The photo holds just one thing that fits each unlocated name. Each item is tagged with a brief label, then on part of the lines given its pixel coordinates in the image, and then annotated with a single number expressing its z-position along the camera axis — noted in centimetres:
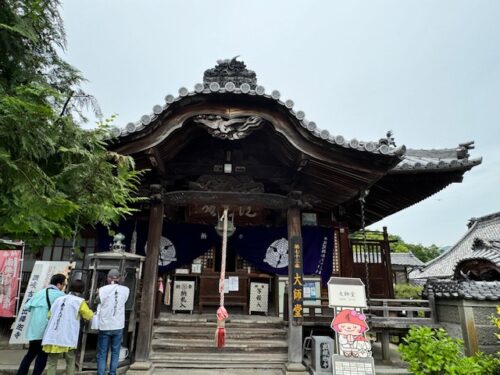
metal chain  689
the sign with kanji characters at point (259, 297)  1037
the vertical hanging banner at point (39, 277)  761
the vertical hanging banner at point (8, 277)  800
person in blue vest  487
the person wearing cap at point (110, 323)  526
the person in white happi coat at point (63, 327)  473
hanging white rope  582
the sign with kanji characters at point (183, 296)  1010
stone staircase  635
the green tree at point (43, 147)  378
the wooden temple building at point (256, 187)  582
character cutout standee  538
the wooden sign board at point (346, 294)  566
